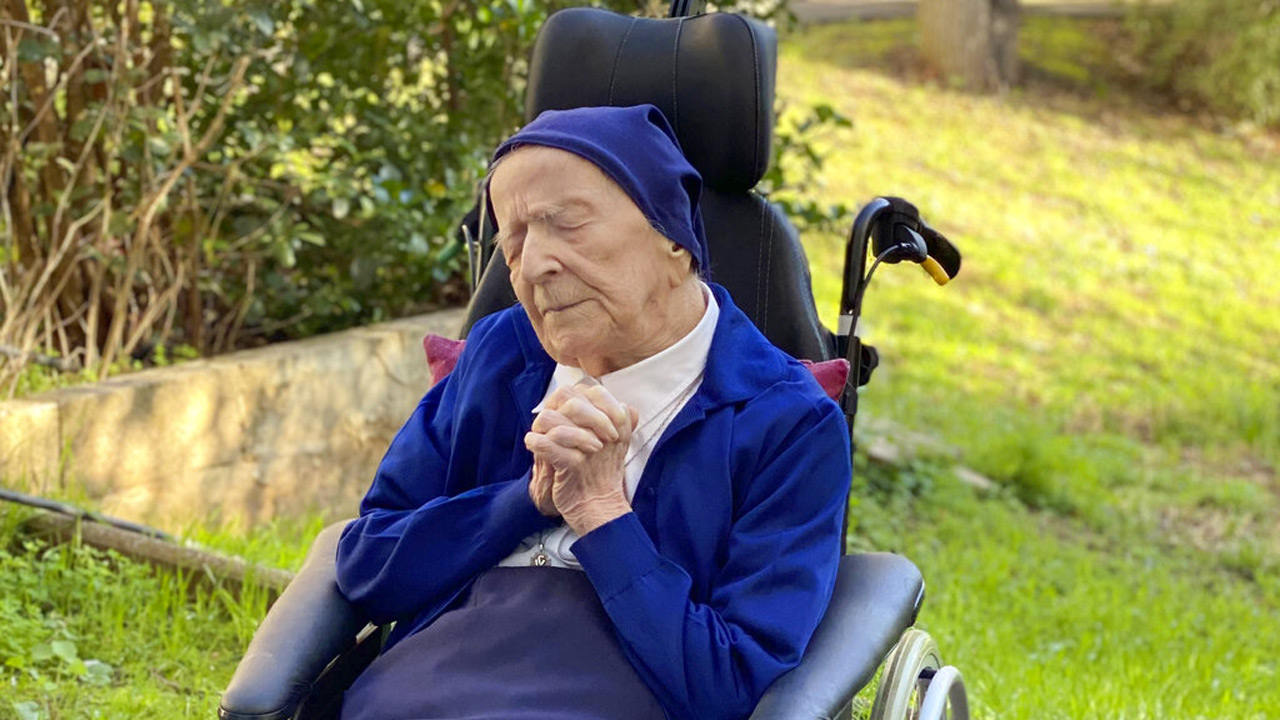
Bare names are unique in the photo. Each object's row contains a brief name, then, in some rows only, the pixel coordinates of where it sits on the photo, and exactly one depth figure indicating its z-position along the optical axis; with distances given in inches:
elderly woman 78.7
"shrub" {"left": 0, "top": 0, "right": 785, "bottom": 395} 167.8
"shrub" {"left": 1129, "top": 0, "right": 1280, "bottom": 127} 481.1
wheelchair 91.8
